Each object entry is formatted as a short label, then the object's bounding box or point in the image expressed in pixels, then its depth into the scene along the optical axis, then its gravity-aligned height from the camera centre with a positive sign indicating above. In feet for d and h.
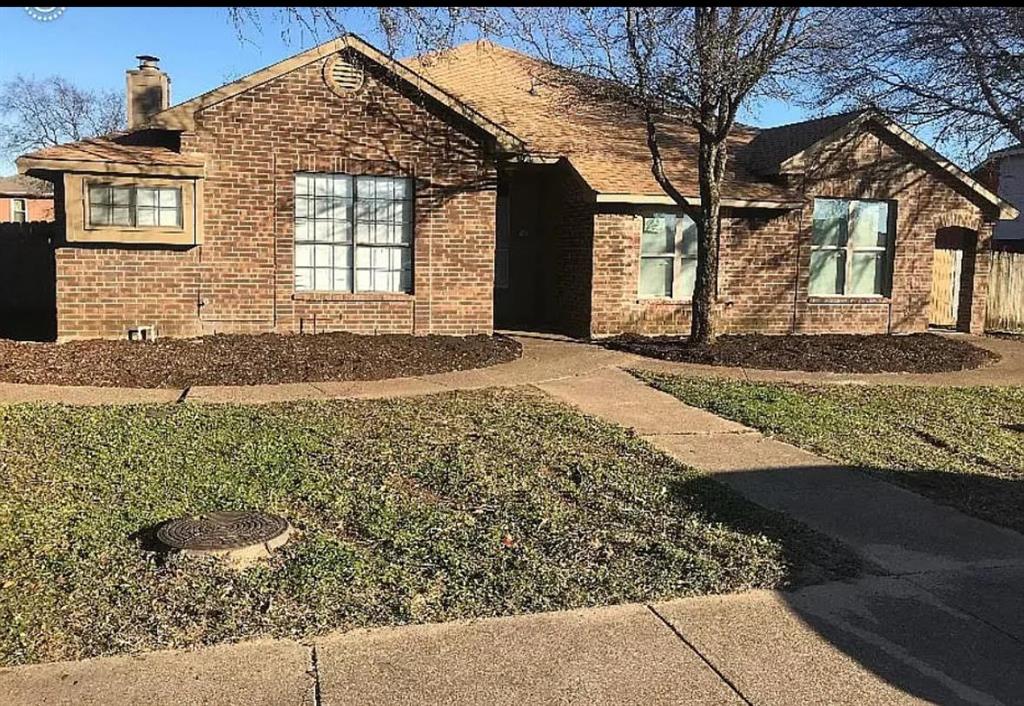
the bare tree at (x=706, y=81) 39.47 +8.19
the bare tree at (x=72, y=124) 167.53 +23.08
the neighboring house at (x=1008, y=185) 100.99 +10.62
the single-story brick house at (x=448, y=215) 42.24 +2.35
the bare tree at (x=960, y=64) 55.67 +13.04
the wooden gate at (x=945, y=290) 63.05 -1.42
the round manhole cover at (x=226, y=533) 15.71 -5.00
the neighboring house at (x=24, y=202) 154.20 +8.28
